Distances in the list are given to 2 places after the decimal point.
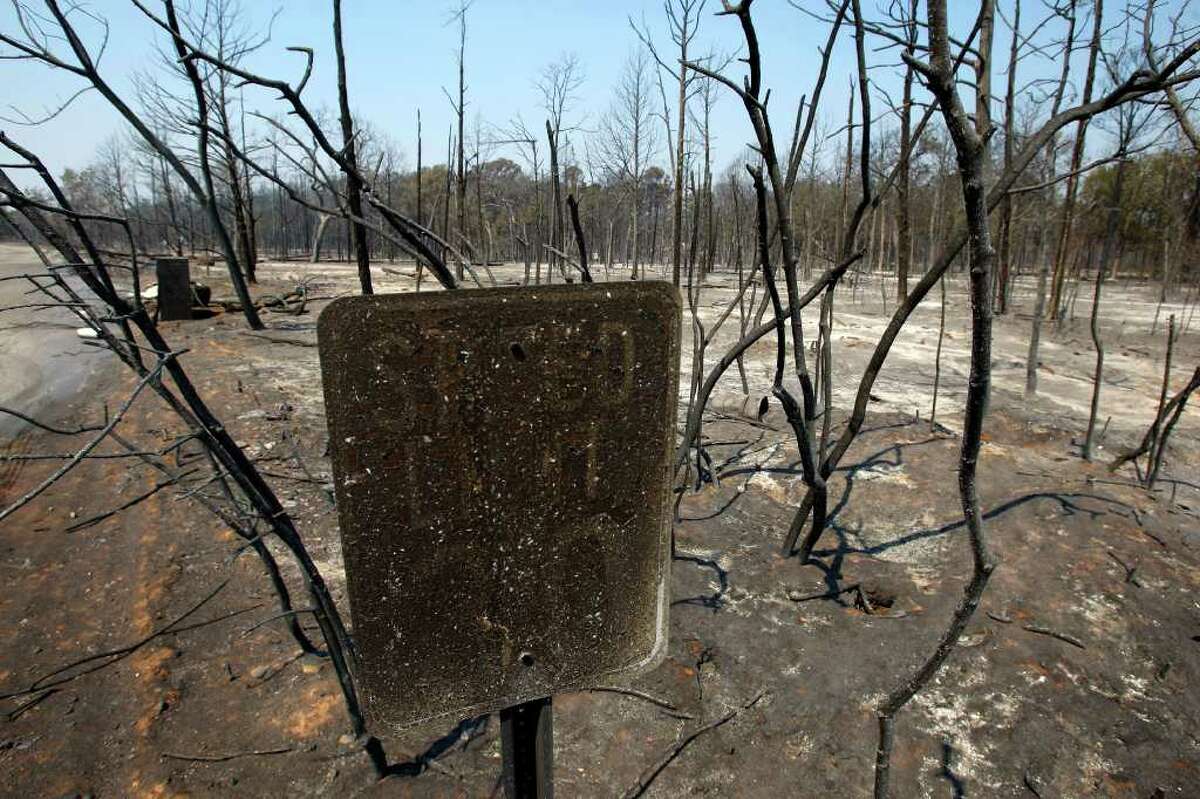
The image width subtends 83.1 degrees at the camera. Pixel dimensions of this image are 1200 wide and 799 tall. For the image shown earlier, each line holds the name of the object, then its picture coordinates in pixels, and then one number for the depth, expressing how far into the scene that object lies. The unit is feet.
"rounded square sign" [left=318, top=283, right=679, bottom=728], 3.34
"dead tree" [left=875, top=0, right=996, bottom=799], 3.54
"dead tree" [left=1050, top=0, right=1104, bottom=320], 18.68
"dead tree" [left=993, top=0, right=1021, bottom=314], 16.19
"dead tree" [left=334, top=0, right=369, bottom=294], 6.68
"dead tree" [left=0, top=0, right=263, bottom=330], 5.41
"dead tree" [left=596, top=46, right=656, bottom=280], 55.26
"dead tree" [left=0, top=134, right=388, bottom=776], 5.05
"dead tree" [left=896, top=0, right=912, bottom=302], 10.63
